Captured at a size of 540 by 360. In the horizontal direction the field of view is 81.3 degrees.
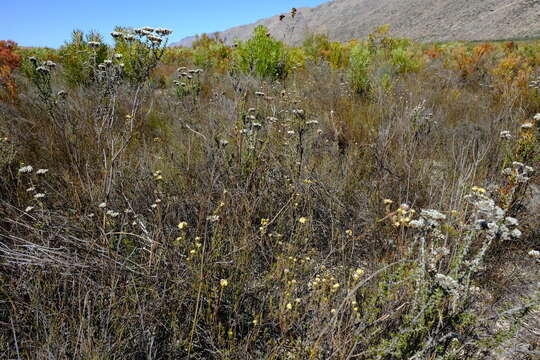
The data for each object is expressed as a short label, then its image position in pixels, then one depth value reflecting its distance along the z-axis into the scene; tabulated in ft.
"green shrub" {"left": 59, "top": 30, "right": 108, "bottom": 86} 18.15
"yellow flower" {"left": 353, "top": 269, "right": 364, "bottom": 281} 5.52
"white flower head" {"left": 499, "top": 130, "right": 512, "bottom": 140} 7.82
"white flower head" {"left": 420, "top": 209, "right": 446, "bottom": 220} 4.66
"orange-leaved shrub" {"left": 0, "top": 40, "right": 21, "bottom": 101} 14.86
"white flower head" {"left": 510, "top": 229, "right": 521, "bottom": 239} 4.18
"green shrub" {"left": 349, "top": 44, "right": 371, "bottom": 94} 19.10
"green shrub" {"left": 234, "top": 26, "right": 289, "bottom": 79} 21.36
